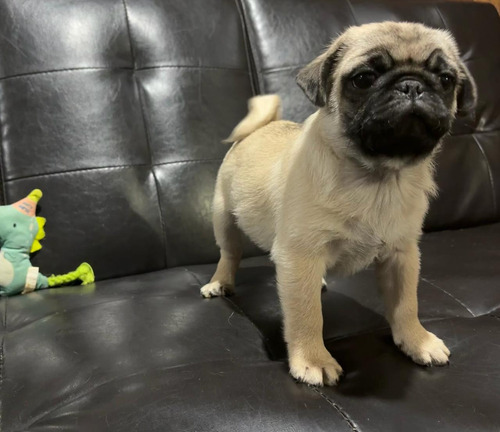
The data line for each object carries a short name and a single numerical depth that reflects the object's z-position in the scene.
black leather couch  0.33
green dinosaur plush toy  0.57
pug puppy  0.36
